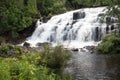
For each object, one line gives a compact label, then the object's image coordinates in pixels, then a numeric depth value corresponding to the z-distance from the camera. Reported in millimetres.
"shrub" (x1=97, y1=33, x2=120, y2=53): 15200
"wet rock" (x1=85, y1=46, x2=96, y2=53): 15554
